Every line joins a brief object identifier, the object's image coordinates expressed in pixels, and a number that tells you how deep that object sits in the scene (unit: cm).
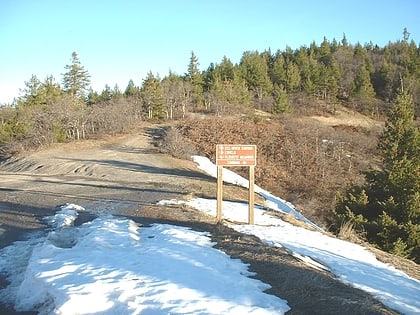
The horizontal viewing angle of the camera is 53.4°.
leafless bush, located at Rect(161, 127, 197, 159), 3359
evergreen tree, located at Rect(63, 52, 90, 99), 6356
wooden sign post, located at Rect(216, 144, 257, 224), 1146
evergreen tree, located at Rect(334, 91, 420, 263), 1577
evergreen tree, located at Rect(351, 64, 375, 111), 7400
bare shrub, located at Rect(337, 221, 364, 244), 1240
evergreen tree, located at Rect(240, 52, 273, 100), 7531
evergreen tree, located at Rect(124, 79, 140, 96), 6575
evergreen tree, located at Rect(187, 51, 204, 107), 6701
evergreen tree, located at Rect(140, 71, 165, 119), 5584
